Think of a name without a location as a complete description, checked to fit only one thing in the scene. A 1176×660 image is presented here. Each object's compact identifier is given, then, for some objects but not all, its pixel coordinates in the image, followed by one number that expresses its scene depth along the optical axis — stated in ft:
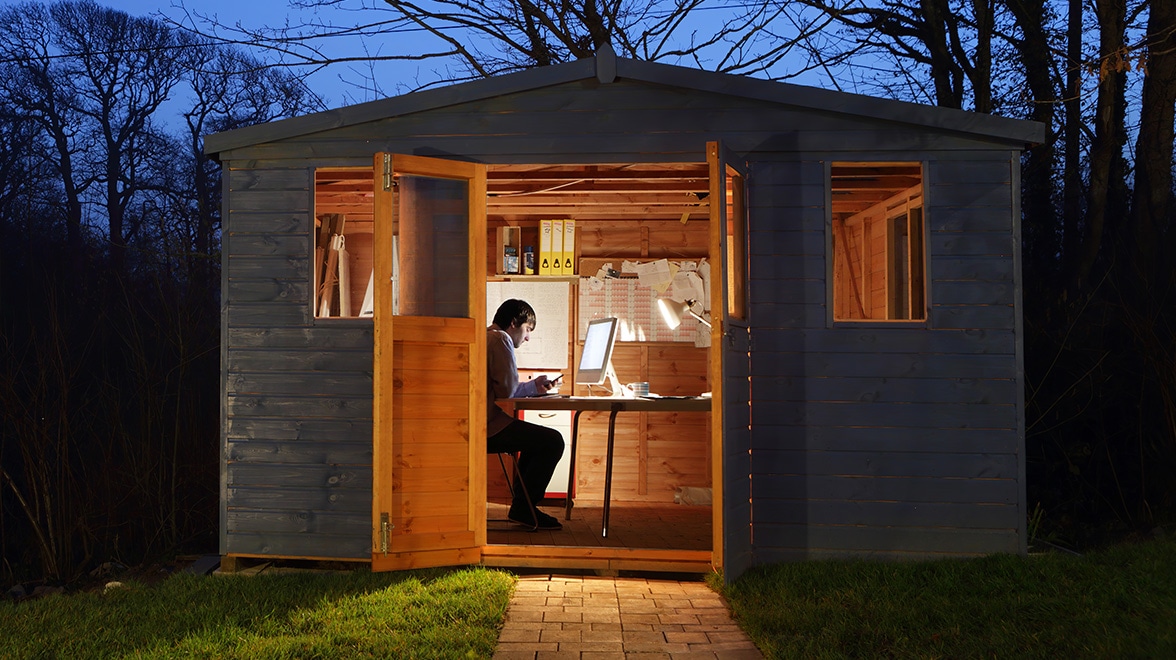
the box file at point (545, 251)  28.32
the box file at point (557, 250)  28.35
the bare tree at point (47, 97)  59.16
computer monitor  24.76
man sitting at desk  22.56
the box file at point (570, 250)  28.35
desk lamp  28.66
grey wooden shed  19.79
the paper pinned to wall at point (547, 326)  29.01
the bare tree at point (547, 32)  43.32
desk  21.59
